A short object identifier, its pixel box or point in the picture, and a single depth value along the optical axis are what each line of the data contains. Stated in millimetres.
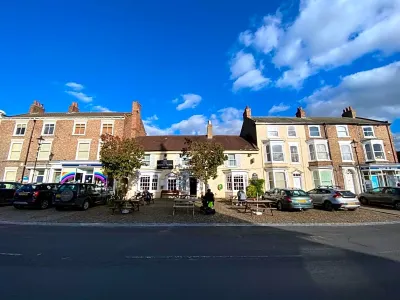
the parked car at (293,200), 15039
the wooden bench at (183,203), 13466
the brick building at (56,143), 25891
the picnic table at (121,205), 13806
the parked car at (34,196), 14797
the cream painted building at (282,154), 25812
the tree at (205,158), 17609
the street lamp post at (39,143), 25284
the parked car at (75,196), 14484
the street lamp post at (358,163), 25669
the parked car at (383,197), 16953
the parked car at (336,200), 15516
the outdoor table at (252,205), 14094
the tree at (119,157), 16797
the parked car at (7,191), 16641
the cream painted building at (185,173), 25719
